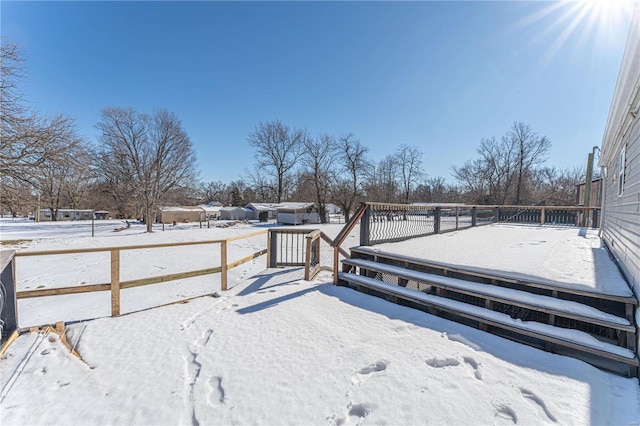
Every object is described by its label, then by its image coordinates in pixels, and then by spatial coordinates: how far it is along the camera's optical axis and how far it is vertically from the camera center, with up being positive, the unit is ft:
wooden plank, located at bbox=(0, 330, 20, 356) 8.38 -4.69
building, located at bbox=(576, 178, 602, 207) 74.28 +4.47
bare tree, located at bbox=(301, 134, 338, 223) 103.09 +12.83
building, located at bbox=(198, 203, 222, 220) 129.31 -4.49
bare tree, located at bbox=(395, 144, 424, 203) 127.85 +19.14
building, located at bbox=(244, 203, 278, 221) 119.95 -3.31
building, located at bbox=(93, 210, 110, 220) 129.59 -6.11
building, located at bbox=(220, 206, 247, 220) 130.00 -4.82
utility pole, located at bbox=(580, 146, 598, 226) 45.34 +5.88
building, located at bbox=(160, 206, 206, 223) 108.29 -4.93
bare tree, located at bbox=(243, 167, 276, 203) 142.72 +8.59
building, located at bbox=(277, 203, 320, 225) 97.45 -3.66
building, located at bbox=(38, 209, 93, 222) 118.21 -5.84
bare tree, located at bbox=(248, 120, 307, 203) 130.11 +28.38
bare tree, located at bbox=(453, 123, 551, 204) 96.37 +15.32
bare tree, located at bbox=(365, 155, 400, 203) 132.29 +13.86
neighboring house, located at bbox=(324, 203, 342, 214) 186.37 -3.87
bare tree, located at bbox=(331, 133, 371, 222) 101.96 +11.74
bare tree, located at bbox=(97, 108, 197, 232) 78.69 +15.39
